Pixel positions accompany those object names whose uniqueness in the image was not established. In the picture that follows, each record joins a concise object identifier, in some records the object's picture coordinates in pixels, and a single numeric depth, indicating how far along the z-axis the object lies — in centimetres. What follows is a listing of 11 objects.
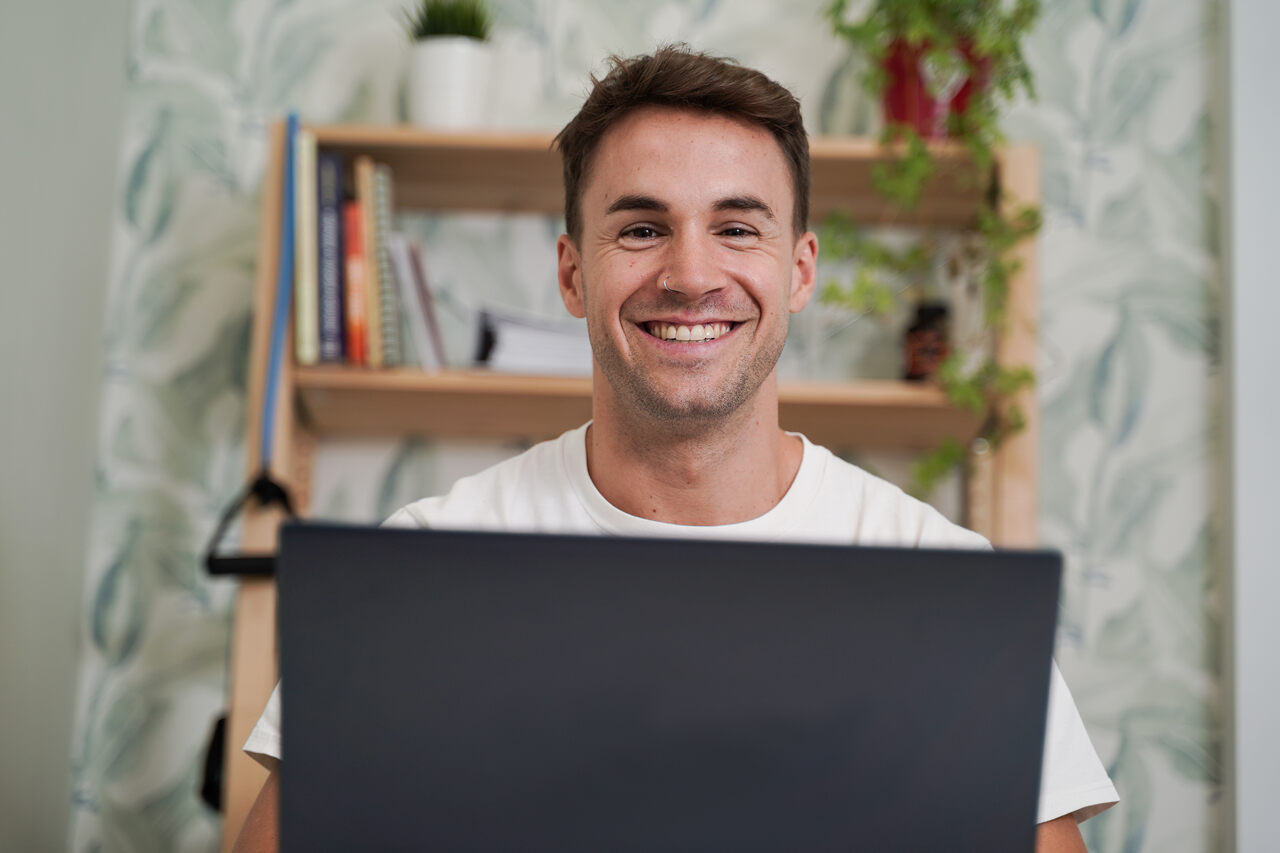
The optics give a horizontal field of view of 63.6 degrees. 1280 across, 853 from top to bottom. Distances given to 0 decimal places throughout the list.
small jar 181
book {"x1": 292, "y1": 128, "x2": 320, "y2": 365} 171
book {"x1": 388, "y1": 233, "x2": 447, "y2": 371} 177
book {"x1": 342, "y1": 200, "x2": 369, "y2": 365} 173
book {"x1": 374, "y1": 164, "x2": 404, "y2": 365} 174
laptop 55
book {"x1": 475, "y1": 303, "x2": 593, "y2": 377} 179
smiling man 120
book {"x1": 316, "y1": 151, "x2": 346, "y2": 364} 173
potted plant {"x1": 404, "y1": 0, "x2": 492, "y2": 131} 183
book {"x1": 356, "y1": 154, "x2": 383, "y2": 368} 174
